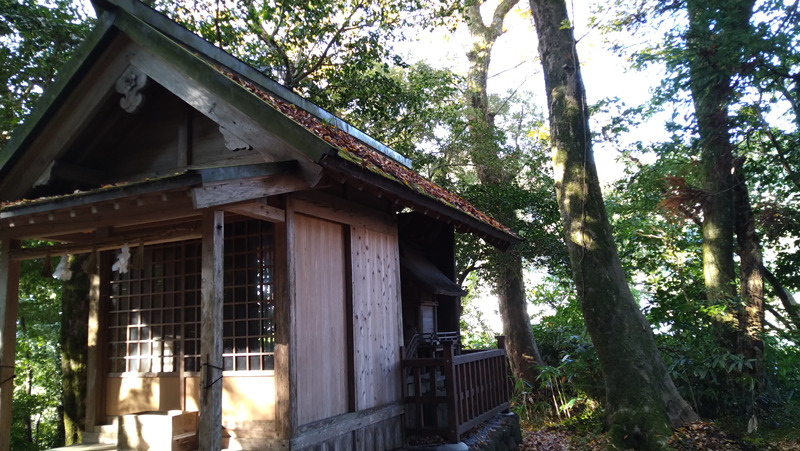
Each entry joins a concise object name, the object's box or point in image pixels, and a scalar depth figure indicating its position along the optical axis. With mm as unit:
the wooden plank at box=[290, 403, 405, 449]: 5051
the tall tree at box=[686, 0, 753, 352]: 8180
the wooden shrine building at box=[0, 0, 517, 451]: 4855
